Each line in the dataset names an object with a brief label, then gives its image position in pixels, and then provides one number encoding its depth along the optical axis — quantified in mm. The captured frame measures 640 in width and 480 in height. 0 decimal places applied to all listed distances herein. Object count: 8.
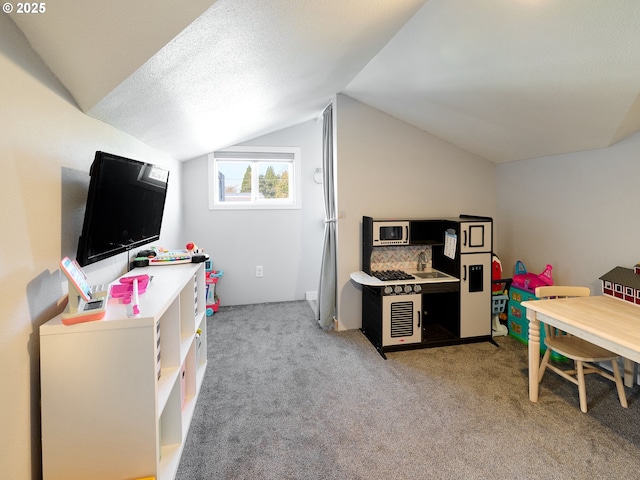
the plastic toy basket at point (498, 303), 3340
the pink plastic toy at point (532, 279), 2969
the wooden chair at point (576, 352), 2092
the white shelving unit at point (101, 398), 1188
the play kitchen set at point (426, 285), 2986
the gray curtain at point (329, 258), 3482
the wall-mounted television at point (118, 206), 1380
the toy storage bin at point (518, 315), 3121
